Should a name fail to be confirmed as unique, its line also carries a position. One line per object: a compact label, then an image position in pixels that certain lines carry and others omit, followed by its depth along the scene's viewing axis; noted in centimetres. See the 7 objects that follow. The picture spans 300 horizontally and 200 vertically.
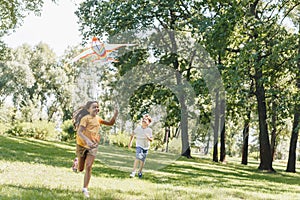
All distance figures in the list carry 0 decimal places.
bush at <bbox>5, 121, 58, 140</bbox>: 2558
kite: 622
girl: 623
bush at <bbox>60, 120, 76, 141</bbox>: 2749
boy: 682
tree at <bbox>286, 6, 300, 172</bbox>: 2366
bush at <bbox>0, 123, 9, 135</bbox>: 2748
